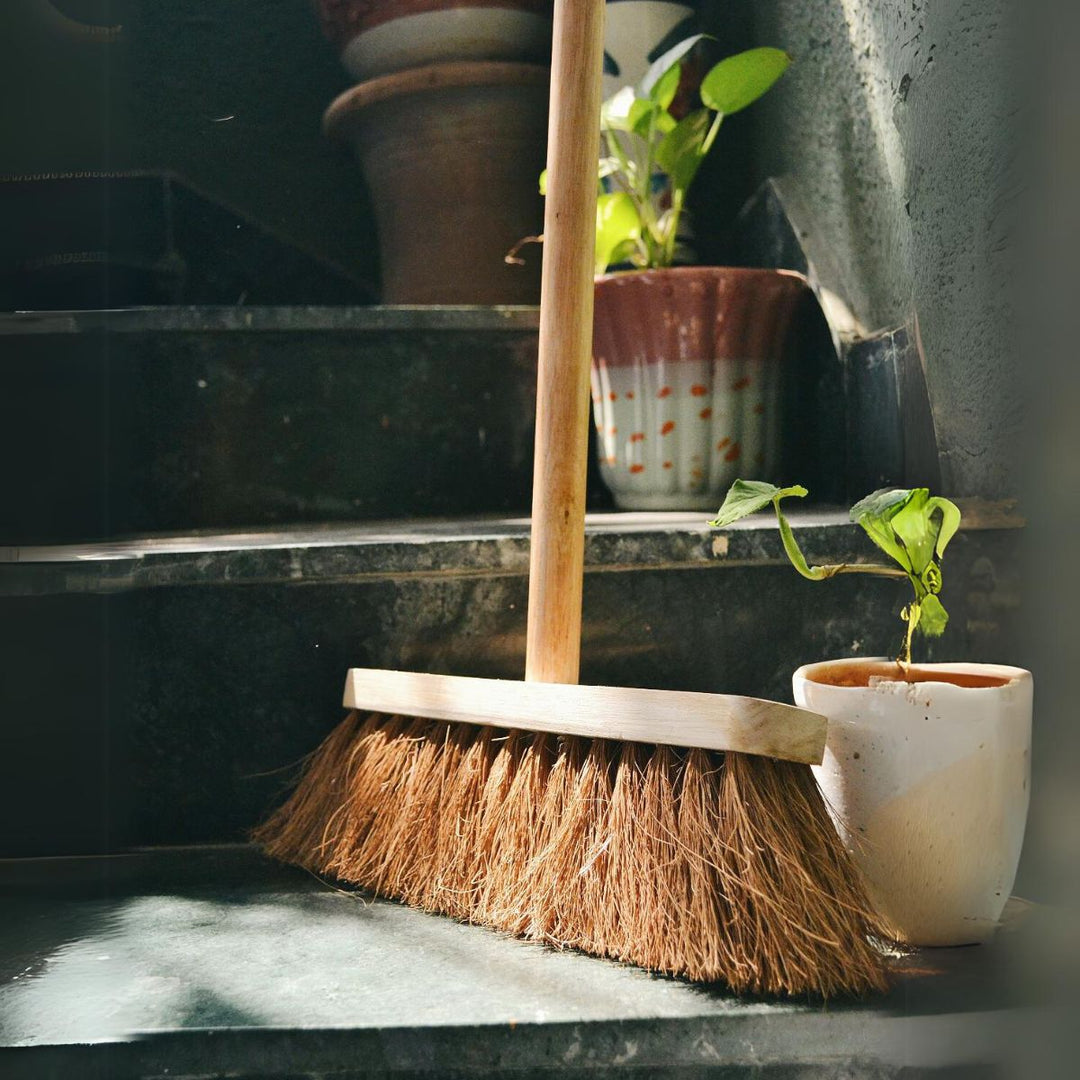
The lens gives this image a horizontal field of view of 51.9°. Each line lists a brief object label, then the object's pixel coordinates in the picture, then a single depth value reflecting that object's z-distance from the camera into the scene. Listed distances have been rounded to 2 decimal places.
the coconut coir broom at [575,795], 0.60
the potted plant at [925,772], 0.63
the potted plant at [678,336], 1.03
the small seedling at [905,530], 0.65
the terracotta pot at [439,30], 1.31
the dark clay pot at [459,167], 1.30
